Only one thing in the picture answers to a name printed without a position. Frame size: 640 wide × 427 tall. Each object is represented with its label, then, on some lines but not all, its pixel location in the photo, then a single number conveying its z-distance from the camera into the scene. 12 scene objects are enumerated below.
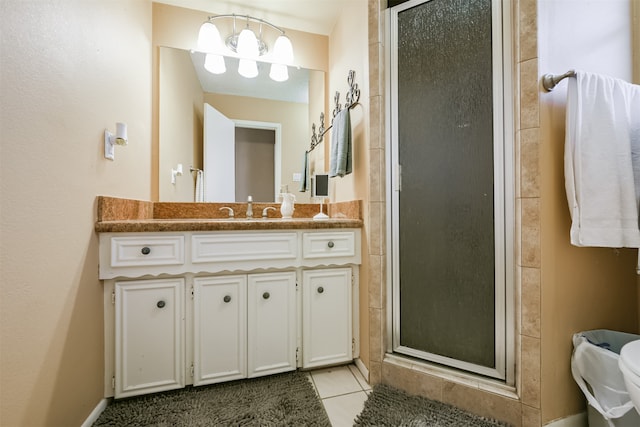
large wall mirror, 1.85
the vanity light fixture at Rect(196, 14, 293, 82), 1.89
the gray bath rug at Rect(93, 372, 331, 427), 1.13
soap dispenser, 1.86
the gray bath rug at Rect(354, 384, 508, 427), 1.09
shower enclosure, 1.14
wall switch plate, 1.23
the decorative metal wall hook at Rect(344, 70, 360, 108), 1.60
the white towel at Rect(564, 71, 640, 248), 0.97
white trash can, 0.94
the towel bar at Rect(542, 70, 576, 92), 0.99
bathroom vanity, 1.21
